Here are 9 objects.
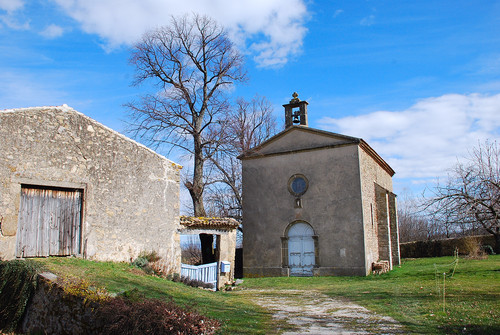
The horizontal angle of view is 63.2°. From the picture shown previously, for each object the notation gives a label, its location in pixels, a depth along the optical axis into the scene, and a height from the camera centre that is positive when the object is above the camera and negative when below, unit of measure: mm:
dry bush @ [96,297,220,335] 5938 -1258
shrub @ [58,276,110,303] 6910 -960
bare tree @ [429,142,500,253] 12281 +860
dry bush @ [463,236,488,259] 21375 -998
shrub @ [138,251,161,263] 13227 -673
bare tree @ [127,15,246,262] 21531 +6500
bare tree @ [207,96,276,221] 24133 +4083
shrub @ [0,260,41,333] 8602 -1160
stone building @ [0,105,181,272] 10453 +1322
